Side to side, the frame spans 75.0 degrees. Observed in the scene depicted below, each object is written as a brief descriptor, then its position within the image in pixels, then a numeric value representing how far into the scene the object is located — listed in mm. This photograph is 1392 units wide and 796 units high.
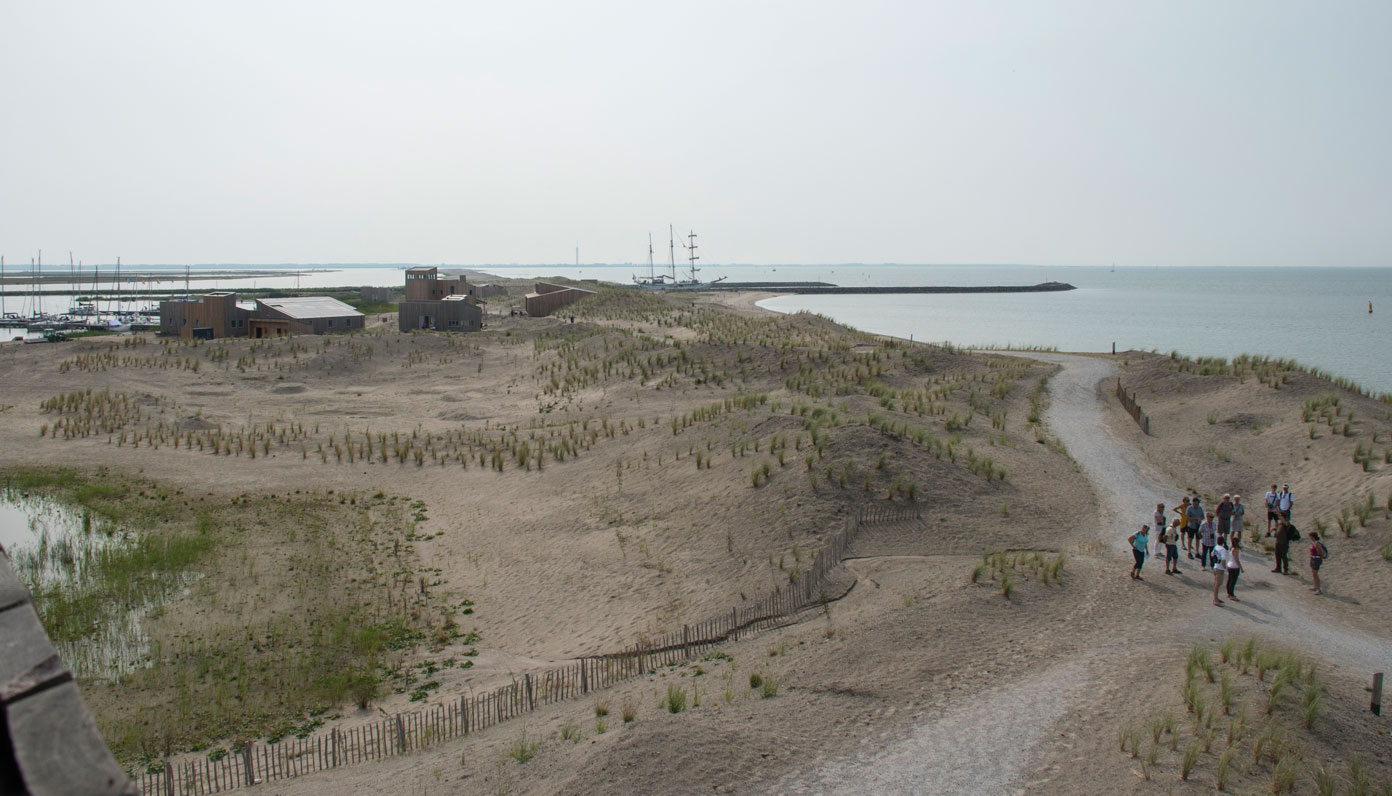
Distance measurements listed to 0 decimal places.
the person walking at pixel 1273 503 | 20250
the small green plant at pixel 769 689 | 12820
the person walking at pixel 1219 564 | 16266
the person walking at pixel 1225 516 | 19078
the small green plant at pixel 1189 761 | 10422
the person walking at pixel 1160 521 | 18981
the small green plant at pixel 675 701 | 12259
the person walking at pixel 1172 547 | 17859
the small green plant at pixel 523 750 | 11141
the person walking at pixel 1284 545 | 17820
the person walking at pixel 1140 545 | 17297
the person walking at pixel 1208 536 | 17875
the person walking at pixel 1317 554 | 16828
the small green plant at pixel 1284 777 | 10094
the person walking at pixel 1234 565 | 16688
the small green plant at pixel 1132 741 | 11055
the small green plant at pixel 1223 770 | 10211
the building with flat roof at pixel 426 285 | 83625
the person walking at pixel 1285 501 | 19891
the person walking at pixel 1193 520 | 19328
